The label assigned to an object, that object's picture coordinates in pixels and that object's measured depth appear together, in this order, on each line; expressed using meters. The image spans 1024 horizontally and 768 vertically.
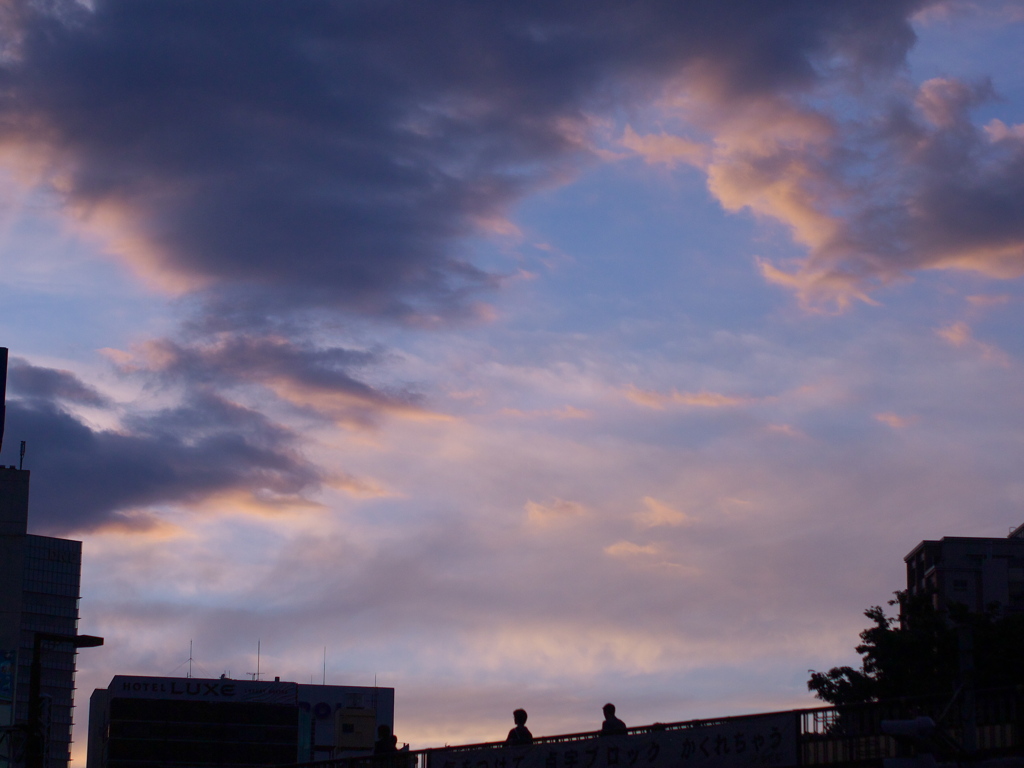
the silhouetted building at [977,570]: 151.25
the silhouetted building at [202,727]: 182.62
